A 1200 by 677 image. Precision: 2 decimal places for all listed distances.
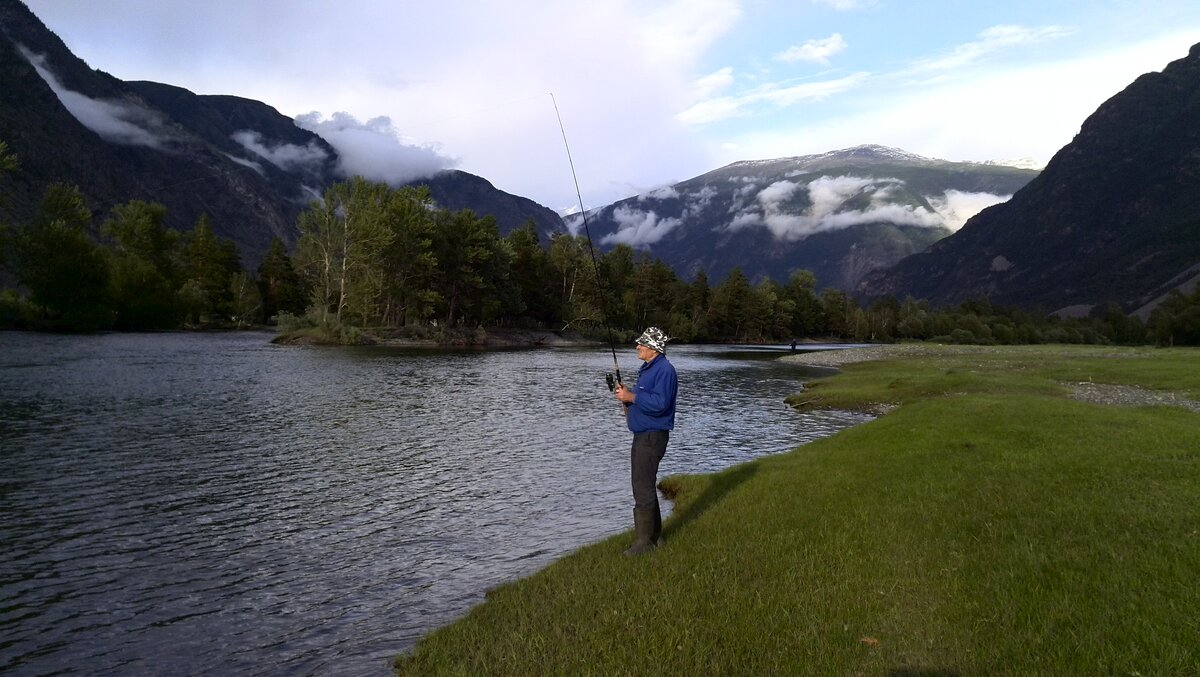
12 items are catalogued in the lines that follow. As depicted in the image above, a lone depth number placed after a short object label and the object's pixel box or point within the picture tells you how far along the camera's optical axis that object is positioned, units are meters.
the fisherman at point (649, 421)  12.78
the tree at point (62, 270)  96.69
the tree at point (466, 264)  121.19
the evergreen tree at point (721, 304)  197.62
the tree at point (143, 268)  115.69
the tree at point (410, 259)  112.12
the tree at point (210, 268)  148.38
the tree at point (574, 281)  154.12
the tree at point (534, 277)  150.50
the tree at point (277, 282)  167.50
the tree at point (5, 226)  84.25
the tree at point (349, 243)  106.62
